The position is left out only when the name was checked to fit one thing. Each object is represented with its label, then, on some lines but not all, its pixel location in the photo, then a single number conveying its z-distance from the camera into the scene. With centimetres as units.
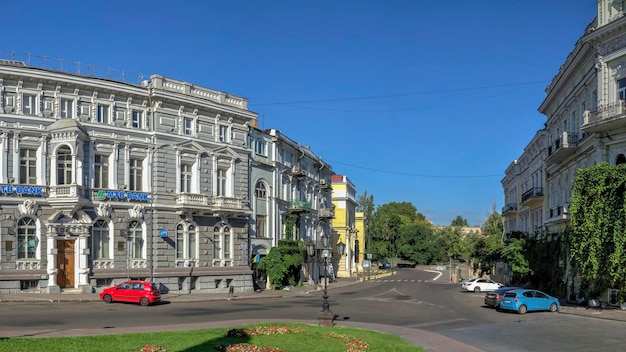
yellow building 9656
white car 5975
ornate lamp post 2481
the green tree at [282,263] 5559
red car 3672
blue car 3647
